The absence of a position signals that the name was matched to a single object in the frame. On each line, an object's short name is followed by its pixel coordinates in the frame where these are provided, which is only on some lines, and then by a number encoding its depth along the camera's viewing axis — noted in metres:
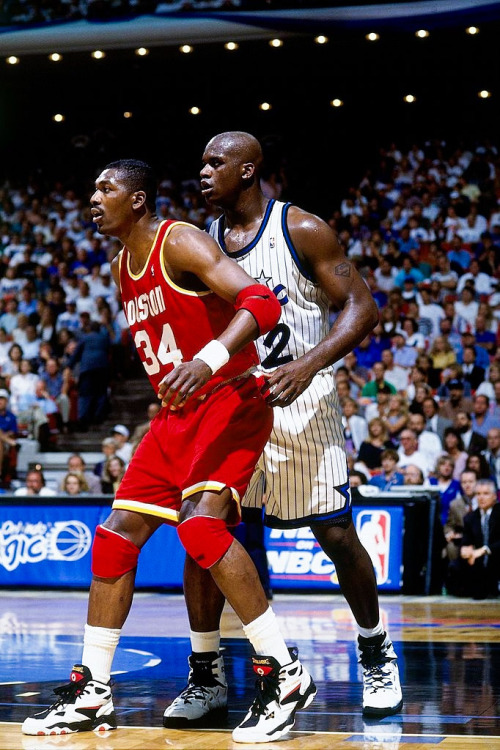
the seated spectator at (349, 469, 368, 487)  10.44
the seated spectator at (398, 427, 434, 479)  11.04
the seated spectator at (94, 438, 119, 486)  12.05
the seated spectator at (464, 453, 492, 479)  10.12
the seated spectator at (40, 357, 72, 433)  14.44
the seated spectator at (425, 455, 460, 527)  10.45
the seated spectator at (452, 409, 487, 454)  10.80
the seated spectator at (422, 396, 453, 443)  11.52
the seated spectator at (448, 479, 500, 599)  9.55
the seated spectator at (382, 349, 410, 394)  12.71
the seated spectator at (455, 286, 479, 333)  13.48
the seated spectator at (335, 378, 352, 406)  12.16
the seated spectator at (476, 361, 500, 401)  11.72
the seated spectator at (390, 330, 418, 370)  13.04
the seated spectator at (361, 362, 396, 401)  12.48
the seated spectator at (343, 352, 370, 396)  12.80
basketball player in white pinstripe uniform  4.27
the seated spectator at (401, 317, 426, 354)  13.30
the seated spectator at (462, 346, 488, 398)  12.39
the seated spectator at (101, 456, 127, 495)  11.23
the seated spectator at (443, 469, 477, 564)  9.95
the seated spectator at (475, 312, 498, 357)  13.06
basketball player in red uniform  3.76
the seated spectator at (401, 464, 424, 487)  10.56
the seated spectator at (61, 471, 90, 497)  11.08
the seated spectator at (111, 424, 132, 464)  12.09
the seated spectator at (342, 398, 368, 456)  11.73
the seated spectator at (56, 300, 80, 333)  15.49
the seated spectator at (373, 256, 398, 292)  14.77
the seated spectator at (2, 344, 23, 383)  14.70
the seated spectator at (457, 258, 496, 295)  14.12
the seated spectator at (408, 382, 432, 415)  11.84
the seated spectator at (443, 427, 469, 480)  10.72
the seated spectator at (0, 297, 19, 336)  15.62
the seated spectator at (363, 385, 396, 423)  11.91
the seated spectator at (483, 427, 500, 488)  10.66
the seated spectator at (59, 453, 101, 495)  11.60
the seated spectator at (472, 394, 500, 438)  11.41
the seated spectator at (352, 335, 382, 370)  13.52
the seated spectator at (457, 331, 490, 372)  12.63
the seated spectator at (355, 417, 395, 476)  11.14
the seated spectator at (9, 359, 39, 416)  14.22
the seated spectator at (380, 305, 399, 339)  13.52
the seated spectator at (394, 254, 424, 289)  14.58
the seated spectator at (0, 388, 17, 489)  12.92
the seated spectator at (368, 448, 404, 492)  10.62
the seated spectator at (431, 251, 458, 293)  14.30
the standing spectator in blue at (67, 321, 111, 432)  14.42
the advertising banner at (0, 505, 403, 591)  9.83
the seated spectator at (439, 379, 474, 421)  11.68
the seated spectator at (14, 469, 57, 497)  11.17
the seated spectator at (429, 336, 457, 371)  12.73
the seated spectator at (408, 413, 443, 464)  11.24
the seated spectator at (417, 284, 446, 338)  13.66
